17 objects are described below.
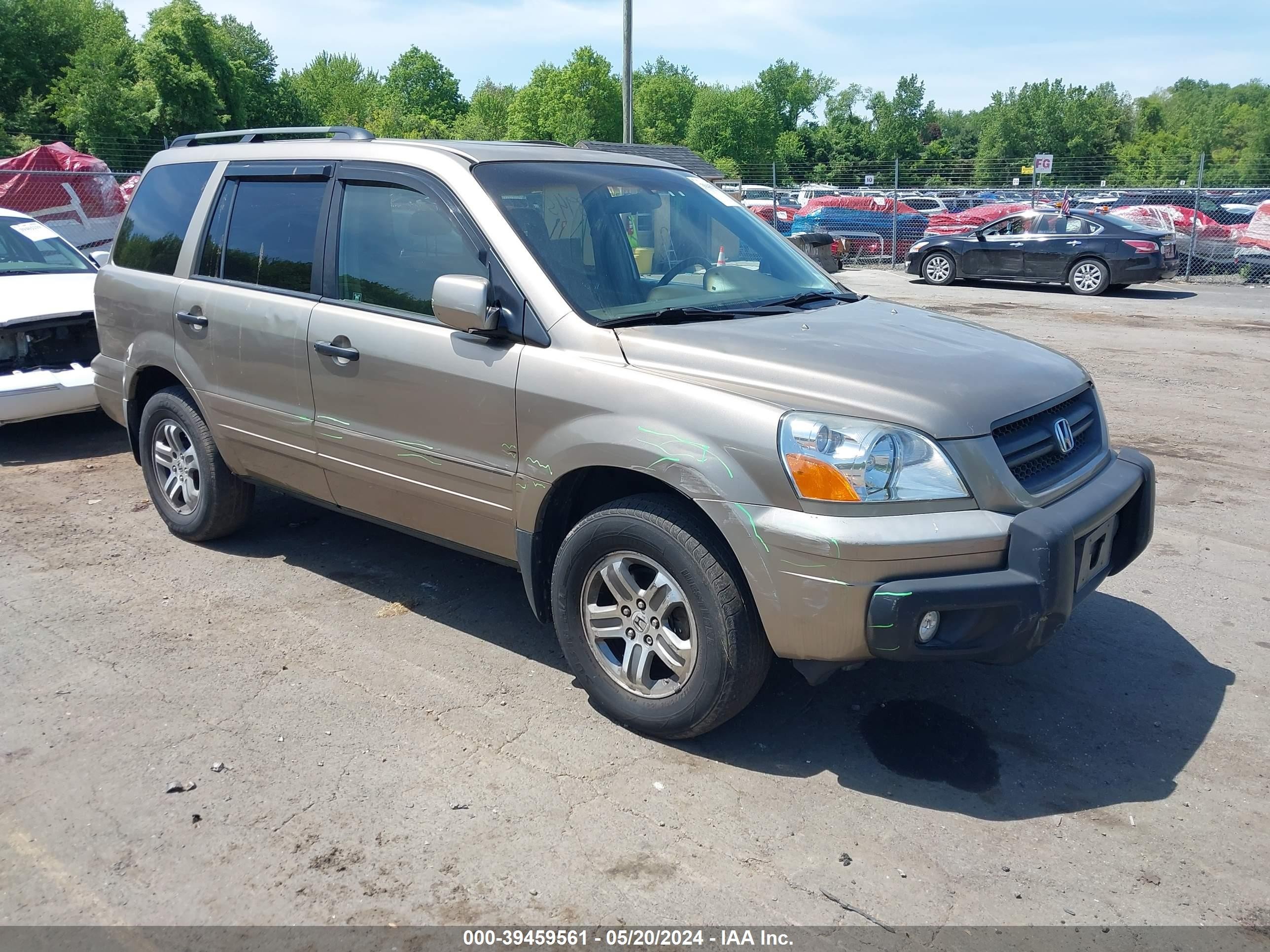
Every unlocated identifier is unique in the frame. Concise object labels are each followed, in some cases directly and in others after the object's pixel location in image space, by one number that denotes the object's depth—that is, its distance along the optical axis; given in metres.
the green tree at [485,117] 89.75
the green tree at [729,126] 95.06
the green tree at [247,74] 52.59
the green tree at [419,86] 103.06
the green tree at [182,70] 46.72
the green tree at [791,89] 120.12
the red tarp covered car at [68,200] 18.22
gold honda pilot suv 3.14
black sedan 17.83
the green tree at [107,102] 42.78
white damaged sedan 7.13
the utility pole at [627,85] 17.58
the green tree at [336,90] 98.31
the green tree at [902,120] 96.06
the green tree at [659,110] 95.19
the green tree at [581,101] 79.31
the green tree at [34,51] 45.94
